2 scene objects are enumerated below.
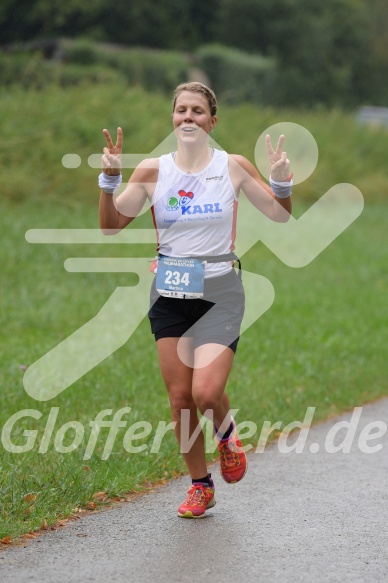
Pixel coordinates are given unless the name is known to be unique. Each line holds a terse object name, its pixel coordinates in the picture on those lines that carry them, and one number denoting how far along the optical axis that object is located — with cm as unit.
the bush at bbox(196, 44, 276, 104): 10137
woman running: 1178
